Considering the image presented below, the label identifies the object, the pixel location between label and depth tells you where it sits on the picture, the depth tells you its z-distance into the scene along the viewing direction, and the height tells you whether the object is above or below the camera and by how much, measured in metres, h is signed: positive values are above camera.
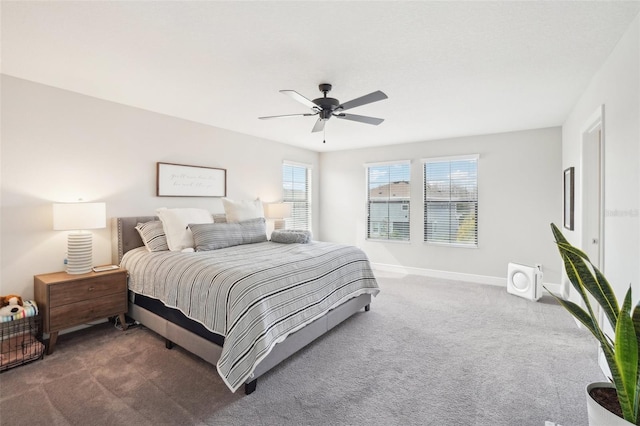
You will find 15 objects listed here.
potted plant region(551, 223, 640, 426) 1.22 -0.57
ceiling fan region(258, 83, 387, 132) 2.51 +0.93
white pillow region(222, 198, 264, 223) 4.16 -0.01
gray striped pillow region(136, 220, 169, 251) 3.35 -0.29
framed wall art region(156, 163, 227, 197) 3.92 +0.40
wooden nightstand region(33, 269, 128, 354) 2.64 -0.82
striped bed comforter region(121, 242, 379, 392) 2.04 -0.66
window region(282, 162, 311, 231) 5.95 +0.35
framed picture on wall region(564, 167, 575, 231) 3.65 +0.14
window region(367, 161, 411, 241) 5.74 +0.16
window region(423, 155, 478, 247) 5.09 +0.14
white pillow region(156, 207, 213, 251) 3.40 -0.19
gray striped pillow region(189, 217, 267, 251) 3.40 -0.29
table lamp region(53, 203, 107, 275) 2.78 -0.14
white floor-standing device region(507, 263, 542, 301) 4.06 -1.01
